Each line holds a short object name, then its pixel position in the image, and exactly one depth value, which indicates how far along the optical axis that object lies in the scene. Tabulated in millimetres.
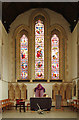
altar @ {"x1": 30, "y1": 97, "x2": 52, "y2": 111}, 14383
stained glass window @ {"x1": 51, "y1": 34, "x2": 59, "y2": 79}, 19464
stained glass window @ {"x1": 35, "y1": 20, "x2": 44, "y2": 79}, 19469
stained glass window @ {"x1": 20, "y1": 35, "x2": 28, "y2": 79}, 19547
